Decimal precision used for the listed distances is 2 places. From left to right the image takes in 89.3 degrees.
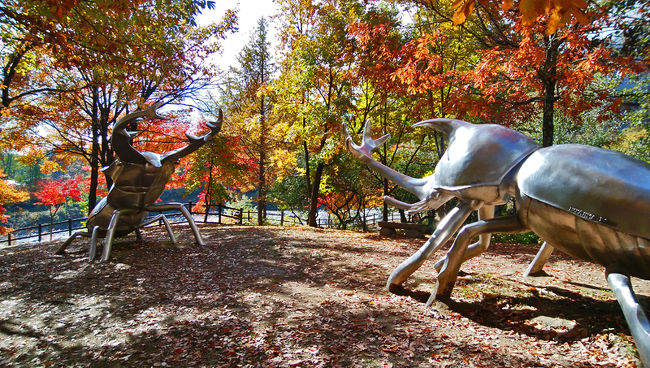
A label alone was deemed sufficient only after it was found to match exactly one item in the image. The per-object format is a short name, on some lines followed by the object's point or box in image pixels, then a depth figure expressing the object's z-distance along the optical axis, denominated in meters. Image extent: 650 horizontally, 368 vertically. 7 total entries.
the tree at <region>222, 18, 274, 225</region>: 16.48
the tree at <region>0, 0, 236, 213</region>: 5.52
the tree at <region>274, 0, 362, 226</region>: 12.01
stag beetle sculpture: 7.04
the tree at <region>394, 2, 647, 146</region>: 5.79
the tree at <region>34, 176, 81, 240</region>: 17.39
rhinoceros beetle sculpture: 2.55
